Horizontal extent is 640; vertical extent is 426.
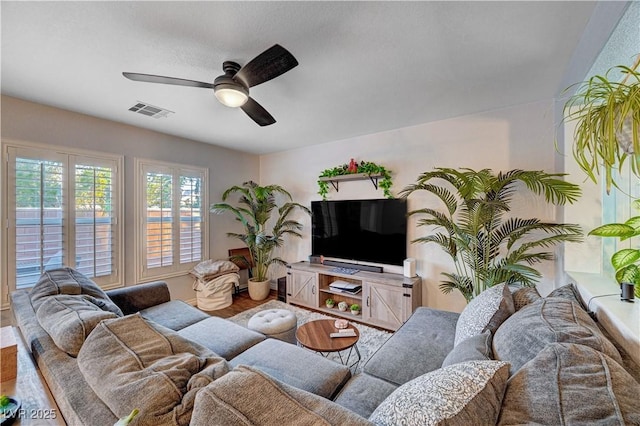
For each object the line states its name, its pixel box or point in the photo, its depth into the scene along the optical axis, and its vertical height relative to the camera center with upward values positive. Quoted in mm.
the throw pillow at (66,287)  1648 -521
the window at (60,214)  2443 -6
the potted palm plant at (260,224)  4074 -200
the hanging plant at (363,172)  3369 +570
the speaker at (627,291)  1295 -415
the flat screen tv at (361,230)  3270 -244
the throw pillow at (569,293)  1473 -493
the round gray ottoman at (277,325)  2203 -1006
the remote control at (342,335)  1993 -970
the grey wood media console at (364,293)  2906 -1037
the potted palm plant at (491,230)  2123 -164
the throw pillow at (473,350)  1126 -655
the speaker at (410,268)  3043 -674
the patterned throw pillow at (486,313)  1437 -605
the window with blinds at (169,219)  3342 -81
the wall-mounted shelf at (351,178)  3410 +494
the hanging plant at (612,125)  854 +317
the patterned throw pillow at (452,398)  713 -565
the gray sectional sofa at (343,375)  680 -553
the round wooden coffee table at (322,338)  1843 -977
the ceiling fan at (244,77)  1444 +887
